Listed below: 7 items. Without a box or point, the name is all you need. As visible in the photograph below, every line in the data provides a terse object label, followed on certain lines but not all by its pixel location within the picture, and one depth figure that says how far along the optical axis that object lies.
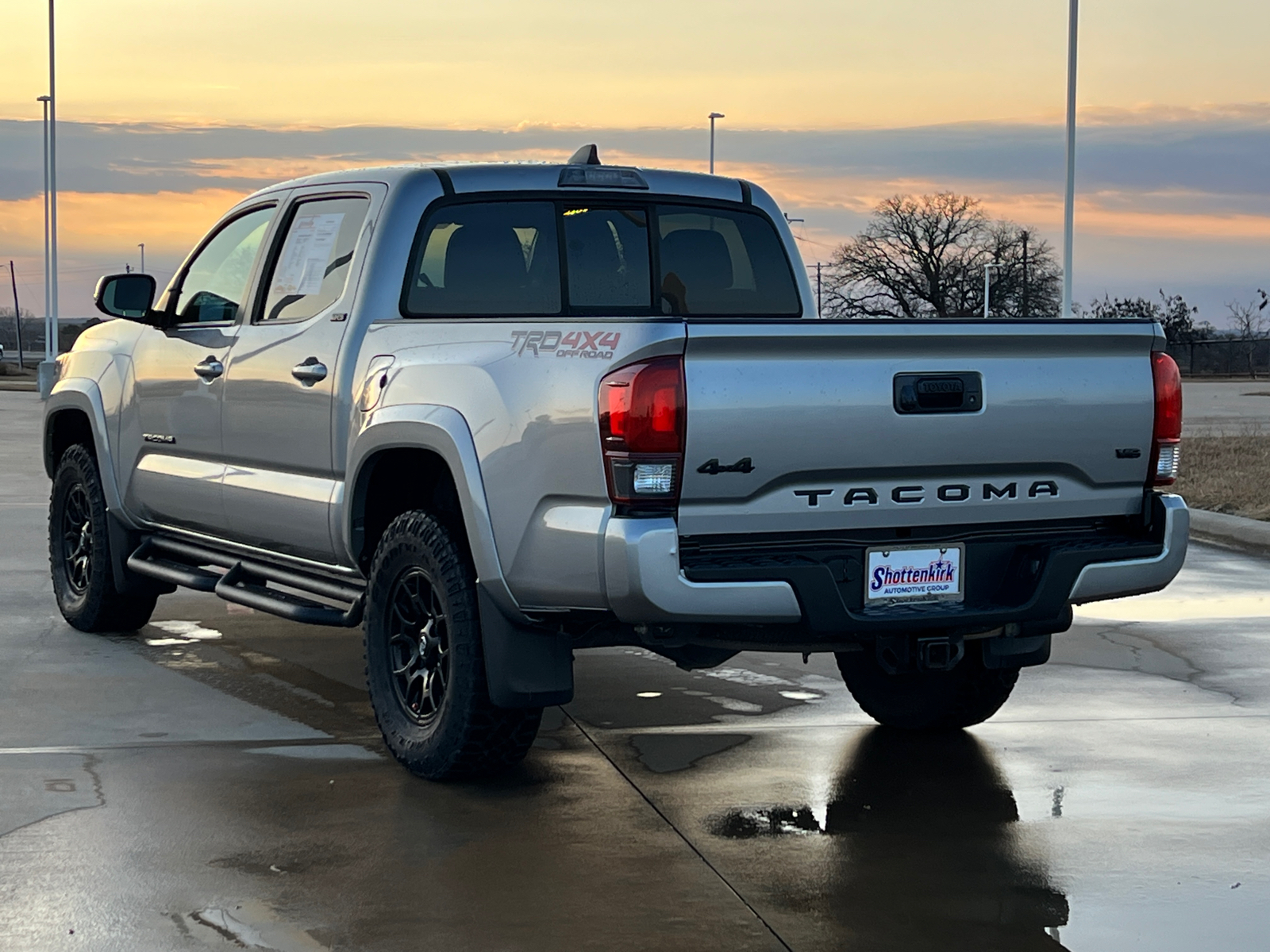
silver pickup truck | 5.10
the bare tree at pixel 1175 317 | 77.00
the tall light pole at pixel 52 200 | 48.41
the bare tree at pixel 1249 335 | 72.94
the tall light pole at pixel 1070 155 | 30.45
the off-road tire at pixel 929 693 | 6.69
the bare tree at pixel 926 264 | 82.00
